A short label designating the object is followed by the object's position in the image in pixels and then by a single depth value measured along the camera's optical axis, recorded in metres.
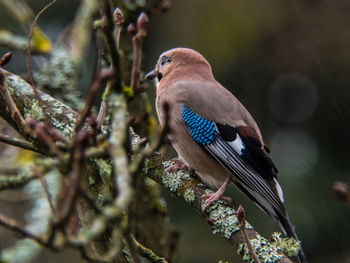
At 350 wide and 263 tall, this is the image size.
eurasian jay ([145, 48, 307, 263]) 7.51
